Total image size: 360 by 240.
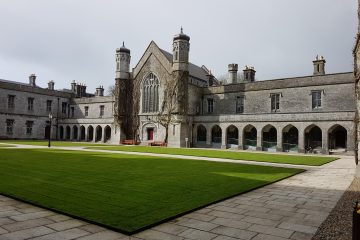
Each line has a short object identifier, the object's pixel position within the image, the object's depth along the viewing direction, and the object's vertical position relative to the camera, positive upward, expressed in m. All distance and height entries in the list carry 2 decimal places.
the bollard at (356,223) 3.09 -0.90
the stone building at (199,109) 28.55 +2.88
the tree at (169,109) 34.62 +2.87
